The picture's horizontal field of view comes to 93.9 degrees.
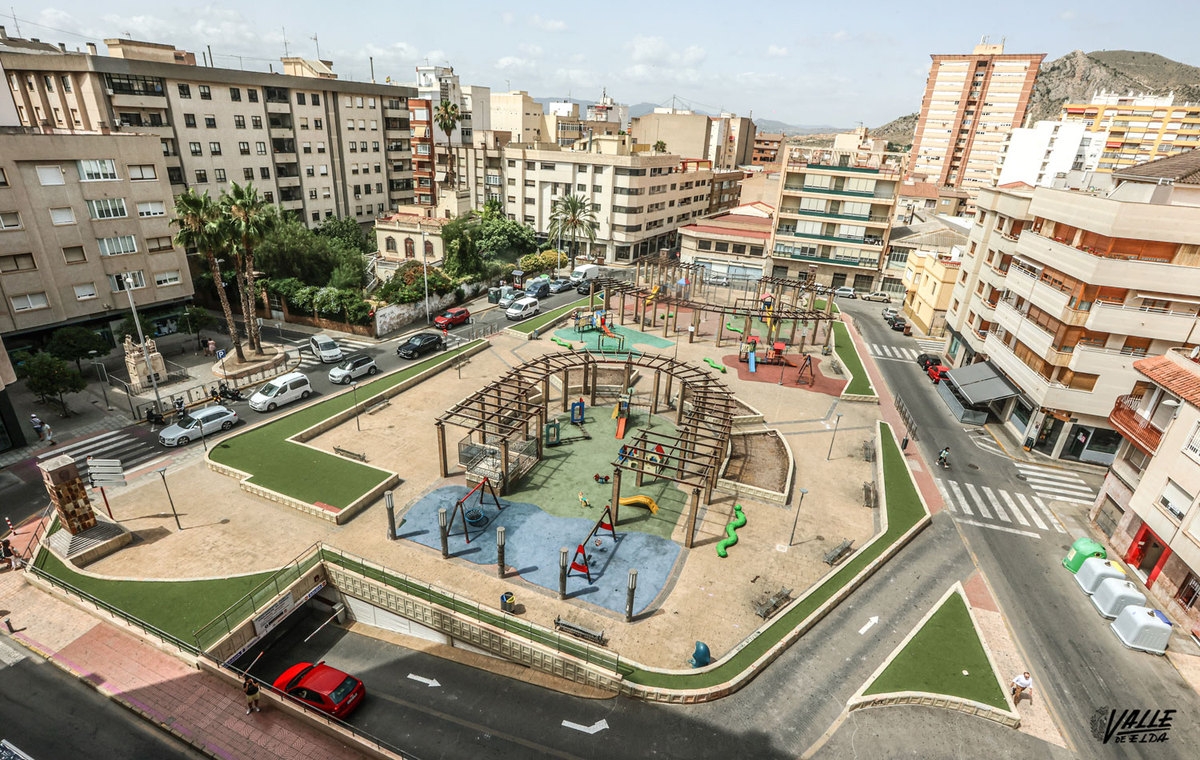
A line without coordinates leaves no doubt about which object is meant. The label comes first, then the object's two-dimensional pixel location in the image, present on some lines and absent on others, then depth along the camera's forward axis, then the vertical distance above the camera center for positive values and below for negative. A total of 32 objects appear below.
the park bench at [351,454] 34.09 -17.92
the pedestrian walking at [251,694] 19.16 -17.81
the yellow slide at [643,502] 30.88 -17.85
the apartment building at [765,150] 177.62 +2.74
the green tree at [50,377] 36.41 -15.56
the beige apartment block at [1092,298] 32.38 -7.05
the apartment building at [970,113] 127.88 +12.79
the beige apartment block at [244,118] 60.34 +1.41
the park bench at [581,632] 22.28 -17.86
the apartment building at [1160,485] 25.25 -13.96
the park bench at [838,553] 27.36 -17.86
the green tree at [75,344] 40.59 -15.07
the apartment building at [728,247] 81.50 -12.41
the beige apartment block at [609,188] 85.56 -5.53
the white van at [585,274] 78.69 -16.40
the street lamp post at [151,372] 38.00 -15.93
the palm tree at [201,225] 41.44 -6.57
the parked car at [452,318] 59.22 -17.40
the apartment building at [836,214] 72.69 -6.25
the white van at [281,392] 40.28 -17.58
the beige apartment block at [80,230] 41.78 -7.95
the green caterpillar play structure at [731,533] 27.72 -17.95
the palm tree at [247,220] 41.88 -6.14
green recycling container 27.98 -17.45
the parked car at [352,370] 45.06 -17.51
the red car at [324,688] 20.44 -19.05
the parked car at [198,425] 35.47 -17.84
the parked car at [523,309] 62.97 -17.02
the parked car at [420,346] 50.53 -17.33
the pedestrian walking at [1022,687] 20.91 -17.80
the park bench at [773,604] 23.98 -17.86
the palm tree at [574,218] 81.44 -9.67
